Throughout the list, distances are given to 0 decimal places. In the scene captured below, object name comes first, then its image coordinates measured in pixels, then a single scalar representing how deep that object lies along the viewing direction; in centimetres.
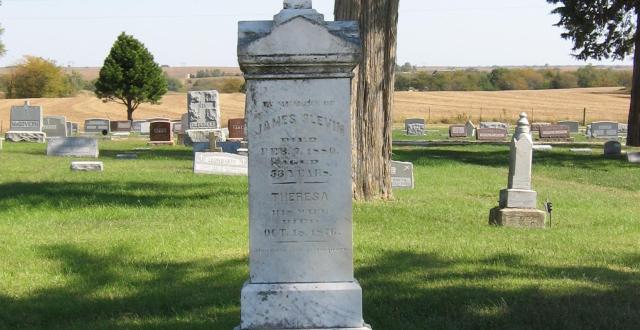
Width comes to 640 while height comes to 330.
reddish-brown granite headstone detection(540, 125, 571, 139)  4197
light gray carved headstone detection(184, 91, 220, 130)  3164
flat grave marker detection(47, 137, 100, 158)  2484
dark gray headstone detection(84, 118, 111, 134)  4875
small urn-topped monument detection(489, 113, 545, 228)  1151
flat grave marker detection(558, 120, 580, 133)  5278
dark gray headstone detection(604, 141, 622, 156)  2852
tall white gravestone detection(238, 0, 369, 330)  521
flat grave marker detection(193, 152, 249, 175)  1848
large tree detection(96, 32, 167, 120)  5788
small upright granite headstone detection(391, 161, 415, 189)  1639
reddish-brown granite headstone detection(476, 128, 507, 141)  4288
